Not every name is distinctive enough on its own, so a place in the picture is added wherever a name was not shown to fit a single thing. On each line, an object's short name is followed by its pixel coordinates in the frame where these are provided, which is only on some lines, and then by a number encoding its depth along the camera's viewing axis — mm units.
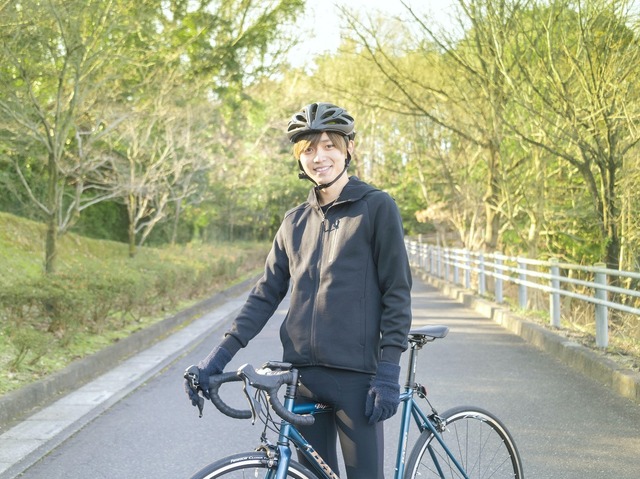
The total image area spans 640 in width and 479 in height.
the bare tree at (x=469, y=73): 15284
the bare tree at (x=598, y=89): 12352
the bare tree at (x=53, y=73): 10825
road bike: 2730
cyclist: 2996
